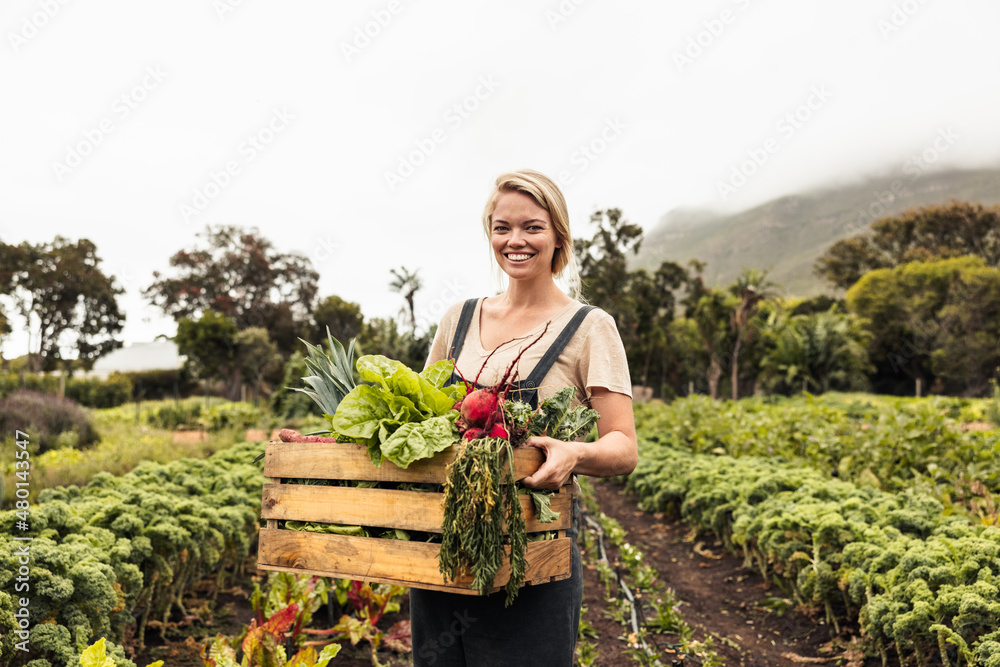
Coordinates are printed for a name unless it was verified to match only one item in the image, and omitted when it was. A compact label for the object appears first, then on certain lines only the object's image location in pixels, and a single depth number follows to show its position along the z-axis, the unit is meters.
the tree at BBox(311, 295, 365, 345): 39.25
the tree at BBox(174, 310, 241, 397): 28.38
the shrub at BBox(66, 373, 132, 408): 27.75
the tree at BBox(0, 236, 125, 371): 30.23
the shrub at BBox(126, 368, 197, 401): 34.81
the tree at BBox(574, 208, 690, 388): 32.84
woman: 1.68
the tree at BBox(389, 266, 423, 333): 23.73
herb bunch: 1.37
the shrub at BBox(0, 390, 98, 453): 9.98
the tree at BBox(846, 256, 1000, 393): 29.67
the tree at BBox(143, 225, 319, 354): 39.16
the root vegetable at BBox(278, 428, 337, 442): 1.85
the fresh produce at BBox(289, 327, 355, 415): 1.90
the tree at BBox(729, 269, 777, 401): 26.73
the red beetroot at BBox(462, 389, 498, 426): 1.51
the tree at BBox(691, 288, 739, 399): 28.47
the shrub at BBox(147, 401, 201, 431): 16.25
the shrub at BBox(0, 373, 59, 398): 17.91
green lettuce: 1.49
